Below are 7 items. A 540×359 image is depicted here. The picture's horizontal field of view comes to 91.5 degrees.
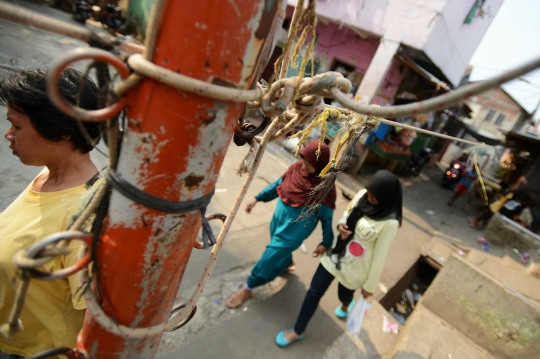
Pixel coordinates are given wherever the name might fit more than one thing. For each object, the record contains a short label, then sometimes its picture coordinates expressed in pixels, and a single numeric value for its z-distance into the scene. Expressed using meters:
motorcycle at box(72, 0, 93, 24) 11.29
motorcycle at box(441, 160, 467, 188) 10.56
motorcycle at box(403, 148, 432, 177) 10.72
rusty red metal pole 0.48
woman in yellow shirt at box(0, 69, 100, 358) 0.93
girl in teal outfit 2.44
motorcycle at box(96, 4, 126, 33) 11.20
